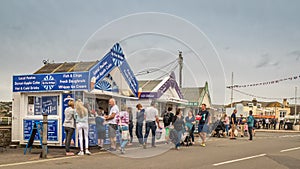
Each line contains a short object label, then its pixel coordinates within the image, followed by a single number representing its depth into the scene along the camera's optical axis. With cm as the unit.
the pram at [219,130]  2424
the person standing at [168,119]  1594
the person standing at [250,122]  2192
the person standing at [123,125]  1315
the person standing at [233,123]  2297
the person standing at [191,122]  1738
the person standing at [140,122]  1583
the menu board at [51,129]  1425
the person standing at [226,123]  2564
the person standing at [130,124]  1630
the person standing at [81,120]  1250
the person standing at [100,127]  1436
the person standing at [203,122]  1681
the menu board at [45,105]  1448
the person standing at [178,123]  1573
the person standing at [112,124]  1302
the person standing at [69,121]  1253
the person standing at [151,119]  1519
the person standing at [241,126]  2634
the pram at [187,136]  1697
